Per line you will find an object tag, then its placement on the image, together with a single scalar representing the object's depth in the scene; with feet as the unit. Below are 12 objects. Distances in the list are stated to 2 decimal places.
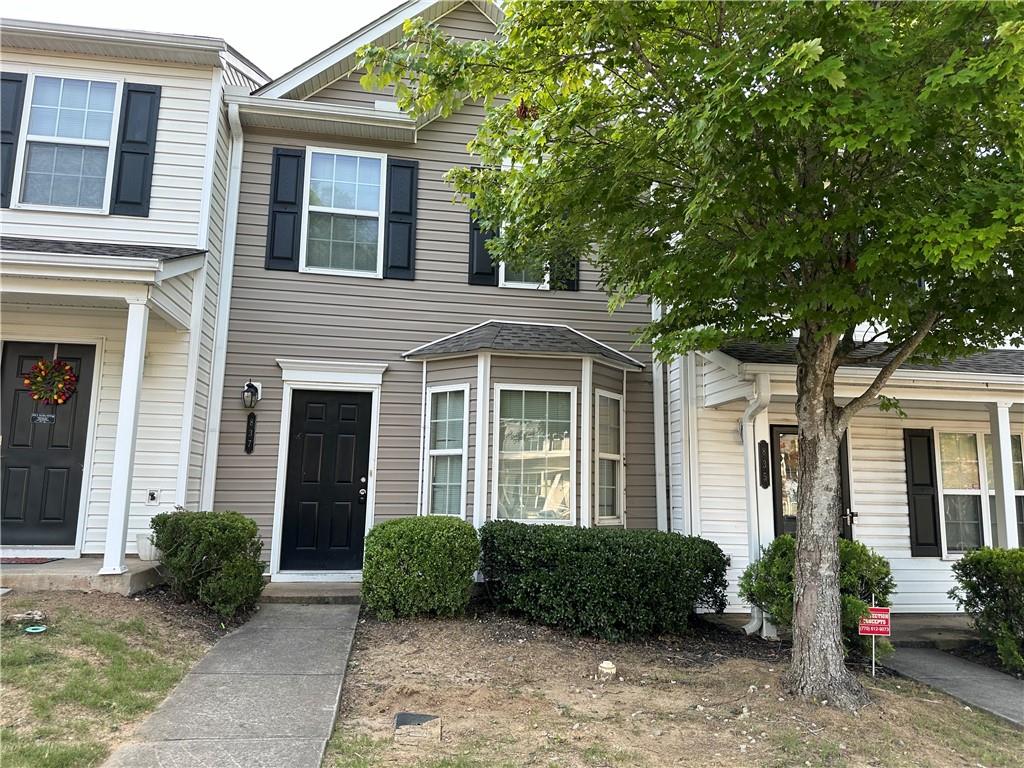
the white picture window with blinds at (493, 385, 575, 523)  22.29
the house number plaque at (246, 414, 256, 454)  22.86
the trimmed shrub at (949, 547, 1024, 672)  18.15
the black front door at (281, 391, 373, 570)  23.02
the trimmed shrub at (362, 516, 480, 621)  18.81
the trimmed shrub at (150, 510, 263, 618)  17.39
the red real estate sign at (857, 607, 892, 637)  15.79
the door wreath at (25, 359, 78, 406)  20.34
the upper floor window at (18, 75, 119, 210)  21.04
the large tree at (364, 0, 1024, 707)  11.37
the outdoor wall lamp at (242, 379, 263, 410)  22.68
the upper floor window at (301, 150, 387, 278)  24.47
